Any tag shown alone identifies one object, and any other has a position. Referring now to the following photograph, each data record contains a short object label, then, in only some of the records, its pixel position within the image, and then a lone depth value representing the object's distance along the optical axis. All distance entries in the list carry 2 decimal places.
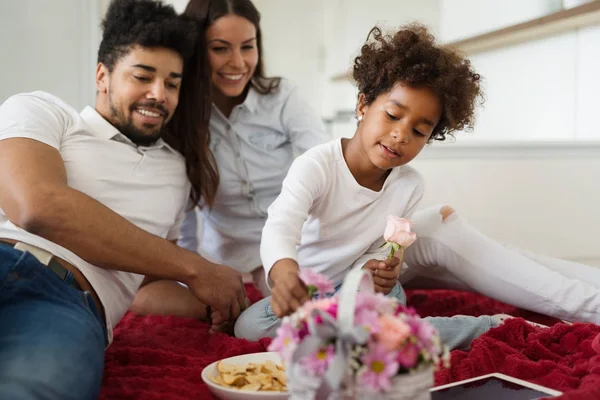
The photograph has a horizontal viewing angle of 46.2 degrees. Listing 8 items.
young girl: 1.55
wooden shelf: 2.63
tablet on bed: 1.09
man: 1.15
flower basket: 0.85
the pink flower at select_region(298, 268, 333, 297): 0.95
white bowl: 1.12
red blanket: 1.26
